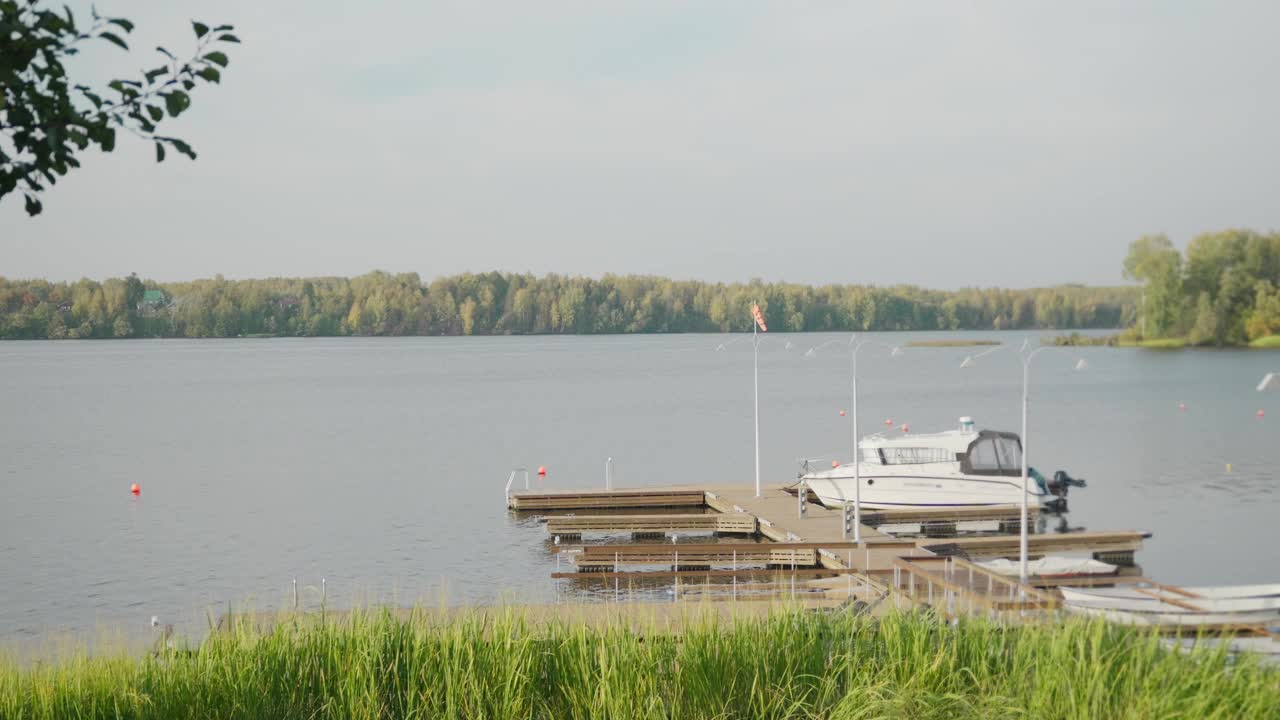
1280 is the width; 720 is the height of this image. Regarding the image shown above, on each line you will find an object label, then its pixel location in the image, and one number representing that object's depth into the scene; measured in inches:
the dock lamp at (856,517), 935.1
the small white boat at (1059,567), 908.0
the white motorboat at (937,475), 1207.6
